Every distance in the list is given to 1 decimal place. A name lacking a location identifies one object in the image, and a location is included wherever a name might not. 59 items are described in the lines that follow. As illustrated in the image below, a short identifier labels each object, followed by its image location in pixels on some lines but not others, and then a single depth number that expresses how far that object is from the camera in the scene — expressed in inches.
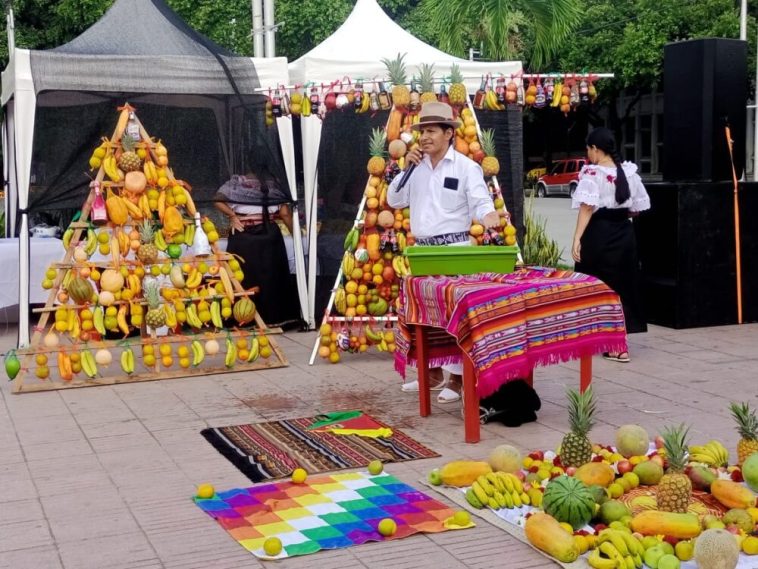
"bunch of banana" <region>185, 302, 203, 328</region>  329.1
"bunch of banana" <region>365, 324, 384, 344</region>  349.1
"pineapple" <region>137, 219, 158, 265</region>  321.7
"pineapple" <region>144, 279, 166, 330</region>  321.4
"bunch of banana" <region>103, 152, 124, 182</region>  321.7
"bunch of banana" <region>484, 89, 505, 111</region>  348.7
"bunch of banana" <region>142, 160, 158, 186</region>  325.6
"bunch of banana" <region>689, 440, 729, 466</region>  211.0
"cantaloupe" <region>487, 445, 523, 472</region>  209.8
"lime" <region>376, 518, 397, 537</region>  184.4
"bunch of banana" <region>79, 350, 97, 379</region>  321.1
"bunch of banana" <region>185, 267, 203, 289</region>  330.4
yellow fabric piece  255.8
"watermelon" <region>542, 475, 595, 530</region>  180.2
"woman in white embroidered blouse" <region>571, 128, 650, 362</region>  343.6
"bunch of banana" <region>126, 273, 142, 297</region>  322.7
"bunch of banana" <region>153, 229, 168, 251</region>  327.6
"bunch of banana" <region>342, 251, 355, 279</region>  346.6
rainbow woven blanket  185.2
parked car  1708.9
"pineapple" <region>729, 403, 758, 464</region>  201.8
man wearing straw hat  278.4
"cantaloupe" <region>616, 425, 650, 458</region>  217.8
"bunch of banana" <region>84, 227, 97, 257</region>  320.2
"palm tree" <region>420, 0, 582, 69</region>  762.8
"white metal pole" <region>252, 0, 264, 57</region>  636.1
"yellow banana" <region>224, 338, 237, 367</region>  335.0
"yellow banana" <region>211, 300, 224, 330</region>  332.8
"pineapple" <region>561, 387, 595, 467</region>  208.5
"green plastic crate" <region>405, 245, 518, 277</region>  258.2
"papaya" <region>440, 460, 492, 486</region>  209.8
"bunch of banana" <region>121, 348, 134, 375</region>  324.8
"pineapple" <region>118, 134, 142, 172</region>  322.3
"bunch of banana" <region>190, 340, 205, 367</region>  330.6
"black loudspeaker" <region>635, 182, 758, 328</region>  399.5
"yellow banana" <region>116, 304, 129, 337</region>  320.2
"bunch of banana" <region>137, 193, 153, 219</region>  324.8
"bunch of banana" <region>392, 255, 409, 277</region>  346.3
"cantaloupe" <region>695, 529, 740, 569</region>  158.2
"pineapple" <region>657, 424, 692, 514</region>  180.5
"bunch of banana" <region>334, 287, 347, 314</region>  348.8
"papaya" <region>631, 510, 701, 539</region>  172.4
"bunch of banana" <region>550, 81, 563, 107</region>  352.0
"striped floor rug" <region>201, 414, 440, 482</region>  230.8
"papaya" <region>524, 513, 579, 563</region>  171.6
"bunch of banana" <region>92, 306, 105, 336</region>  316.8
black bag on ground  262.4
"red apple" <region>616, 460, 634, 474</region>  206.7
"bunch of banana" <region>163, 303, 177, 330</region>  324.5
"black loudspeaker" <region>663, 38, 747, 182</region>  403.2
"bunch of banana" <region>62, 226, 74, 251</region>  320.5
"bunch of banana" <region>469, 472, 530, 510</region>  196.5
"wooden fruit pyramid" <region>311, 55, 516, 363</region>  345.1
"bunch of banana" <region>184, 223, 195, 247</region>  333.7
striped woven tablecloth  236.8
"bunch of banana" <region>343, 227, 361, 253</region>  346.3
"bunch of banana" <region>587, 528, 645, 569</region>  164.4
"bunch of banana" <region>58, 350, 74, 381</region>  317.7
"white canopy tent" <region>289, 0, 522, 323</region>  404.8
